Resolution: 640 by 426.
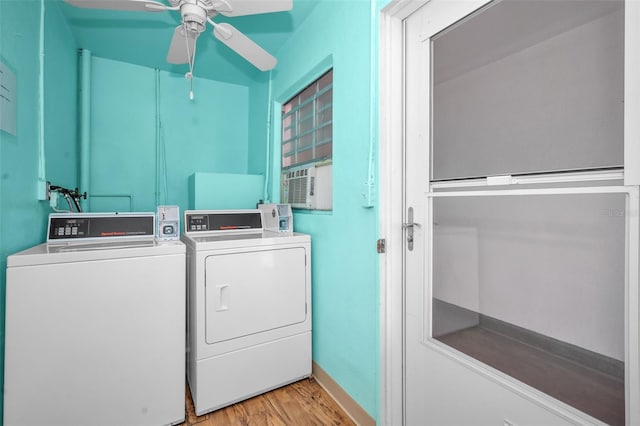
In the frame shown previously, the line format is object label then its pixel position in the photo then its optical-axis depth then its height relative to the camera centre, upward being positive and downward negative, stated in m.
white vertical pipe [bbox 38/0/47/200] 1.63 +0.50
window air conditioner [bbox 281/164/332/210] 2.11 +0.18
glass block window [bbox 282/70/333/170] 2.11 +0.71
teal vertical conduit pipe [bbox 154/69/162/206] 2.95 +0.74
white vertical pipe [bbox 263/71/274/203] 2.78 +0.60
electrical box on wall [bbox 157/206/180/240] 1.87 -0.08
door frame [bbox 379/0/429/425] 1.47 +0.00
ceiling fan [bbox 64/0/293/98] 1.50 +1.06
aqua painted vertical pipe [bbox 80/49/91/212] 2.56 +0.83
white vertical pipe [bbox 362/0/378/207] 1.51 +0.57
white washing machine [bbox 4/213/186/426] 1.30 -0.58
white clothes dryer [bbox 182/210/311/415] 1.70 -0.63
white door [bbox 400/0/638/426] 0.84 -0.22
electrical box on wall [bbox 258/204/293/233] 2.22 -0.05
